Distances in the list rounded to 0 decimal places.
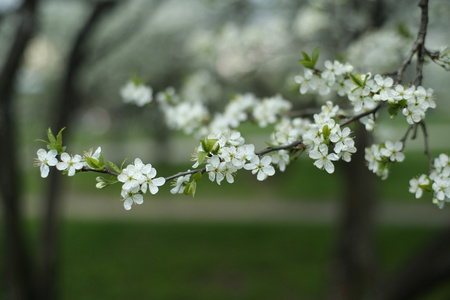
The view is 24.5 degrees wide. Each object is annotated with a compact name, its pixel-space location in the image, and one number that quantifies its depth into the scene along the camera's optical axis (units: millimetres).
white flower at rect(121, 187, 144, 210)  905
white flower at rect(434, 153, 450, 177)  953
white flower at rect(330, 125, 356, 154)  921
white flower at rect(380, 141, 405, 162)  972
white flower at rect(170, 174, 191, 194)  922
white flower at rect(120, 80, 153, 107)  1186
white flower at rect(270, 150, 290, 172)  974
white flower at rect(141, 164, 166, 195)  903
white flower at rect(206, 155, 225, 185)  904
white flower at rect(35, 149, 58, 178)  919
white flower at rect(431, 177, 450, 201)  940
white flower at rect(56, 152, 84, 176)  911
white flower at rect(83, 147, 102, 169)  914
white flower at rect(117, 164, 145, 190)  900
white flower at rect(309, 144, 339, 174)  925
